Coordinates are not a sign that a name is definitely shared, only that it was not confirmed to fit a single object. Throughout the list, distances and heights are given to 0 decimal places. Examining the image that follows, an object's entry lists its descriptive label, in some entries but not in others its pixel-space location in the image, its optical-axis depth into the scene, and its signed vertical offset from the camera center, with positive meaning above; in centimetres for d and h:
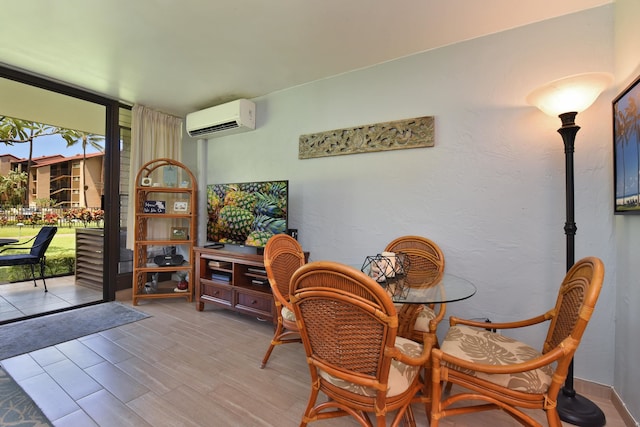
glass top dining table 140 -43
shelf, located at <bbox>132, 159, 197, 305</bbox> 343 -15
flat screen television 287 +0
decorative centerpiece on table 161 -36
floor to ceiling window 327 +65
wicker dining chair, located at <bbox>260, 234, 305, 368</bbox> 193 -44
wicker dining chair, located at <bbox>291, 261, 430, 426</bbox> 100 -51
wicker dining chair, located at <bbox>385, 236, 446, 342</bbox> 170 -43
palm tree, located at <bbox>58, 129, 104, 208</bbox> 405 +103
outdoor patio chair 363 -54
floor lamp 153 +52
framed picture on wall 143 +35
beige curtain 355 +95
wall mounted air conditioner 321 +110
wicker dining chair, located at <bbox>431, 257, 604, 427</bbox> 110 -67
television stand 275 -75
